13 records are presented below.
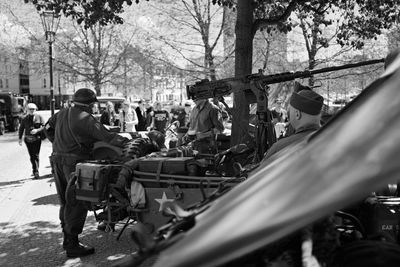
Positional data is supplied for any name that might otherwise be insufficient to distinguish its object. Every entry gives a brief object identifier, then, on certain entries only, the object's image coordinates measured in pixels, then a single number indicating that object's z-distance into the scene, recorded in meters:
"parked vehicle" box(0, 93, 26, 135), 29.08
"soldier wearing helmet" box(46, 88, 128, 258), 5.39
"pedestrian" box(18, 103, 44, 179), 10.95
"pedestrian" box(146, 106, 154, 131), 14.12
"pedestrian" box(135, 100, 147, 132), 15.00
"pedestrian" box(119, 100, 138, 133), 13.53
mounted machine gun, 5.27
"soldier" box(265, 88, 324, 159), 3.57
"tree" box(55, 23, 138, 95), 29.16
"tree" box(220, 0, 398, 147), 7.04
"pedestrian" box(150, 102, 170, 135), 13.53
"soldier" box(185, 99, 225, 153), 7.95
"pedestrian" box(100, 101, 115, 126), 13.79
